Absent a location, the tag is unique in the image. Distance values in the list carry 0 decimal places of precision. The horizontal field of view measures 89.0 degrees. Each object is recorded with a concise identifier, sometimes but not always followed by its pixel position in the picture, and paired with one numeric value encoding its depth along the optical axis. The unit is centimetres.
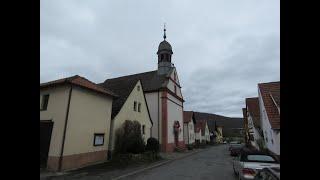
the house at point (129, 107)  1356
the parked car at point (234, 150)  1894
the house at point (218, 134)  5668
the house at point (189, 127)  2951
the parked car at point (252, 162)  576
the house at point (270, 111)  1058
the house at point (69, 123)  987
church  1997
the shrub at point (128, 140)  1312
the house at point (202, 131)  4072
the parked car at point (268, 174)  291
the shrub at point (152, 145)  1539
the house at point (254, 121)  1796
